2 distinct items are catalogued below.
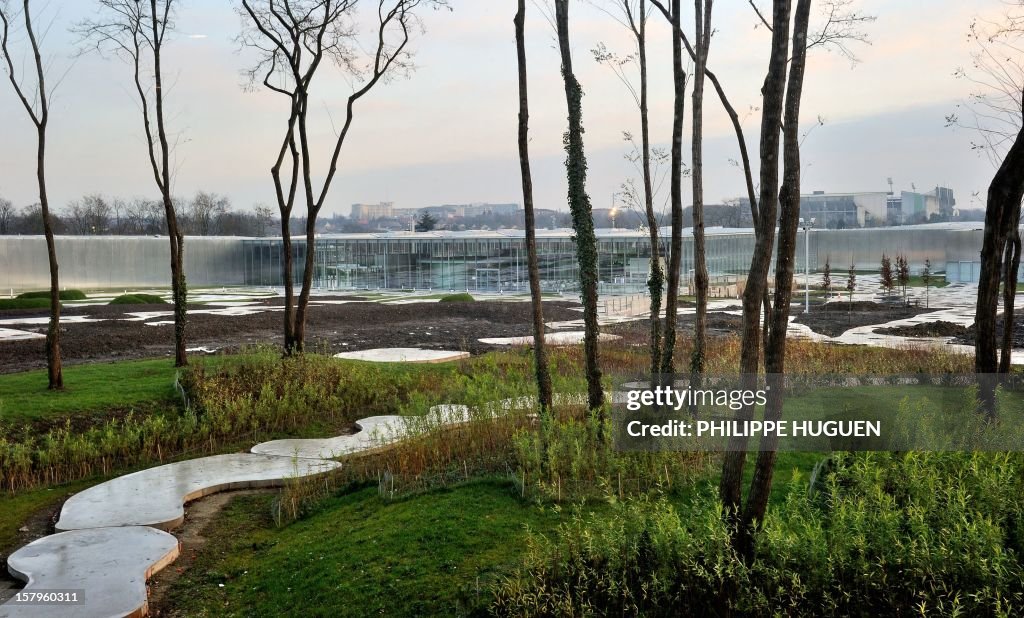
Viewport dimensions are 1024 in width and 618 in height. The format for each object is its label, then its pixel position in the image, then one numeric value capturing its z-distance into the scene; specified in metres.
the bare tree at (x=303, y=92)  15.70
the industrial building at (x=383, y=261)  43.53
